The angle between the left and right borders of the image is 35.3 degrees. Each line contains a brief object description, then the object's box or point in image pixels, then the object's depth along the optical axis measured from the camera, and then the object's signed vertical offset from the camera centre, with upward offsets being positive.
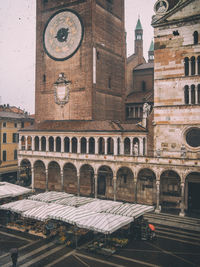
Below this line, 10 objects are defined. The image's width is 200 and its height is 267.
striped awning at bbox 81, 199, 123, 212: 27.90 -6.25
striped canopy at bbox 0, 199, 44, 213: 28.65 -6.38
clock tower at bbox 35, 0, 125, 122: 46.72 +12.20
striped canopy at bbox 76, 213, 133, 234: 23.12 -6.52
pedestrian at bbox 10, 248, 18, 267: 20.58 -7.69
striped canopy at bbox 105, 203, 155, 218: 26.45 -6.31
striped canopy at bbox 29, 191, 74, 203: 31.80 -6.16
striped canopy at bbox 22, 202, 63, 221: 26.67 -6.47
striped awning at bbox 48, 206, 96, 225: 25.40 -6.44
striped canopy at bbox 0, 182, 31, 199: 32.97 -5.77
